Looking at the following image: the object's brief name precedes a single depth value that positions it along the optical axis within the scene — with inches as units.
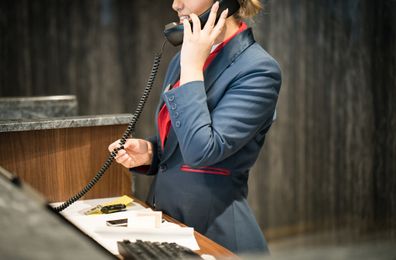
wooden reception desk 111.3
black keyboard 87.6
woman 102.1
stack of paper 96.3
